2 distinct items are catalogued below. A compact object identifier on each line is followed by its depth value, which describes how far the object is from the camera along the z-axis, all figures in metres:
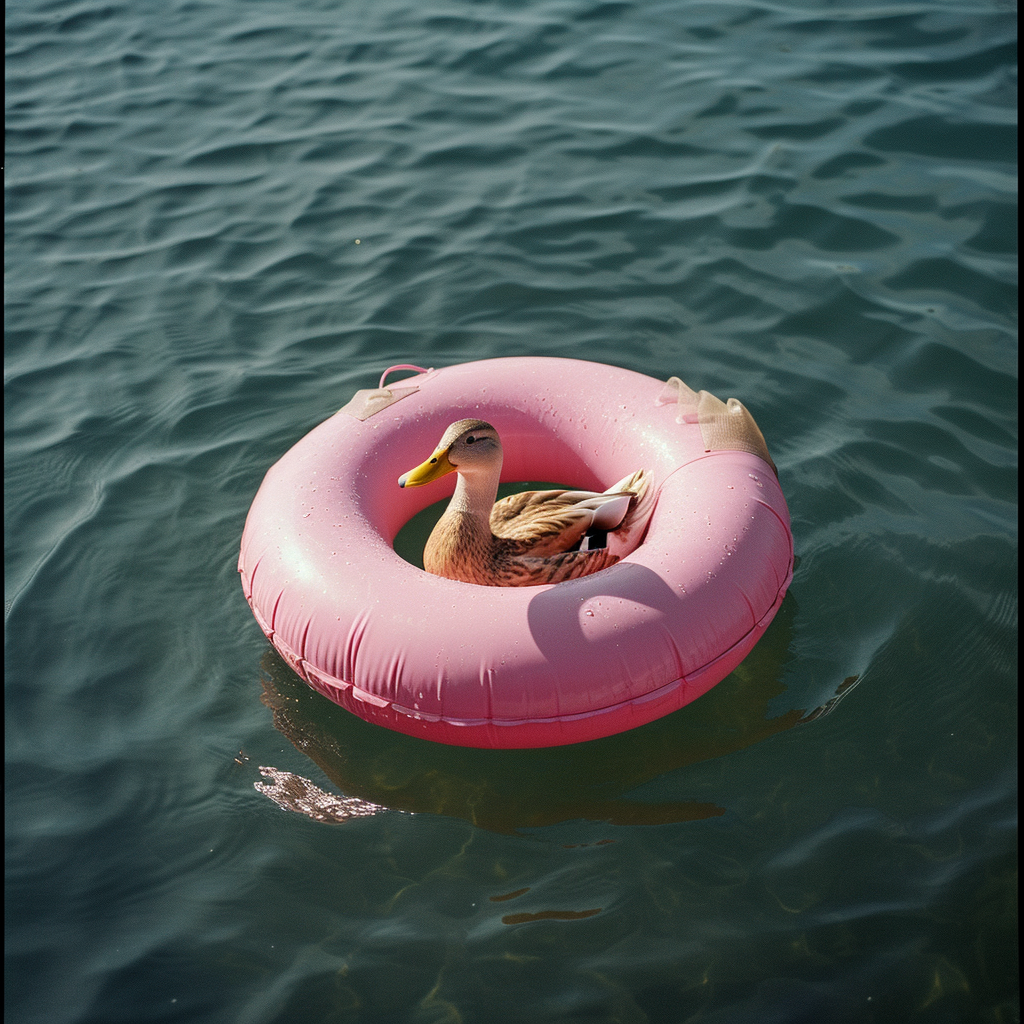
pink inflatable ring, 2.77
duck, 3.17
